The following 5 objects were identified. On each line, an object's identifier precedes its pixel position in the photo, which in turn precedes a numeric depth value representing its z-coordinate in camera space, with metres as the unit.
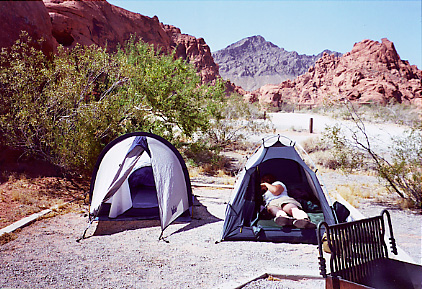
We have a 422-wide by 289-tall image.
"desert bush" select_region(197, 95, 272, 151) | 14.07
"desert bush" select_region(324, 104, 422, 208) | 7.50
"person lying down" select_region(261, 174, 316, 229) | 5.51
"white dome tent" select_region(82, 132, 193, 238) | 6.09
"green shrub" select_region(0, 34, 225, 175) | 7.51
